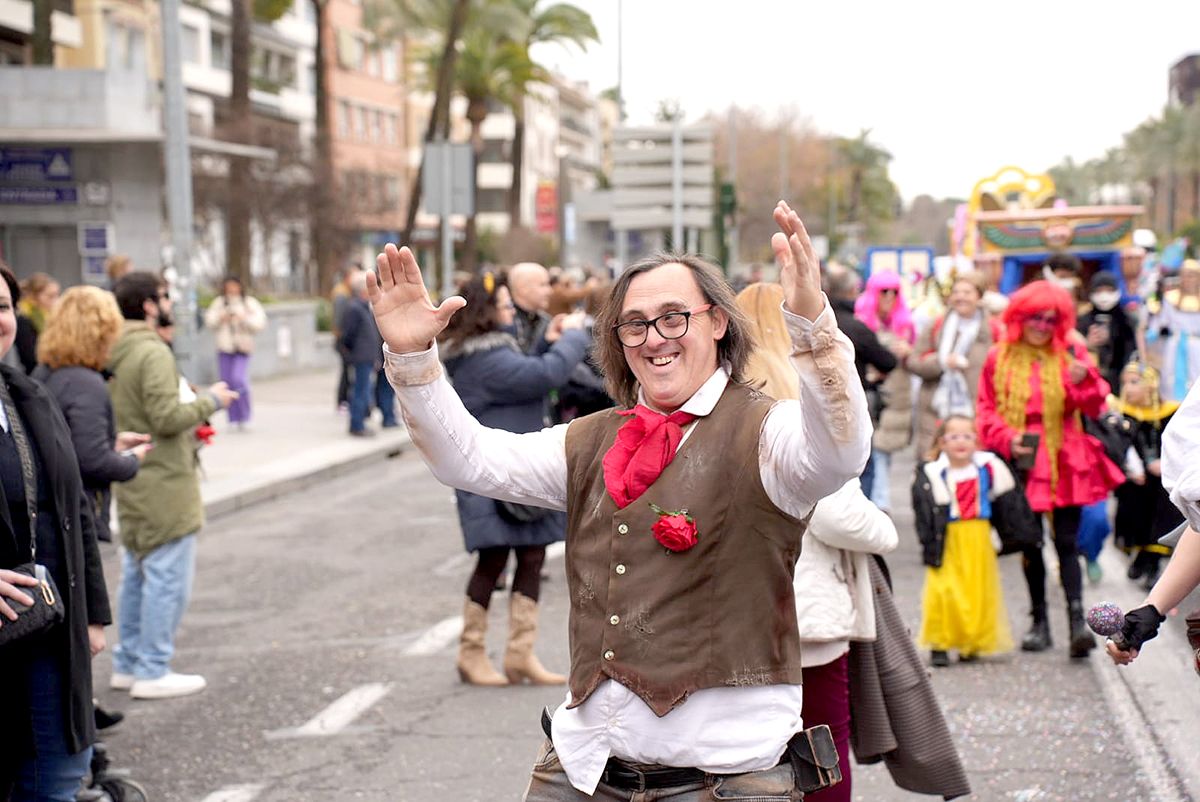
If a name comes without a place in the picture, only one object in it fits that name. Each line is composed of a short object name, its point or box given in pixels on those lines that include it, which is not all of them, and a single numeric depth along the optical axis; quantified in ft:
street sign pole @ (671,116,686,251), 56.85
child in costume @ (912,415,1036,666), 23.40
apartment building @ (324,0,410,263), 226.79
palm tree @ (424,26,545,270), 146.92
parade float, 61.16
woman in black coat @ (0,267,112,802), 13.42
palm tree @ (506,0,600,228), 143.54
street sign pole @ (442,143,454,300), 63.31
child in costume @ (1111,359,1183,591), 28.63
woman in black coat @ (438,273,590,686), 22.71
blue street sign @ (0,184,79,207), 79.56
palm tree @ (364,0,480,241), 113.19
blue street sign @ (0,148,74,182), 79.77
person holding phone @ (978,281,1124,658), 24.02
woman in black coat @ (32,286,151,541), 19.27
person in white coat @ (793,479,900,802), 13.74
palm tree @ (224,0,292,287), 101.55
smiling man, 9.64
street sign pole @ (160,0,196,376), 48.26
